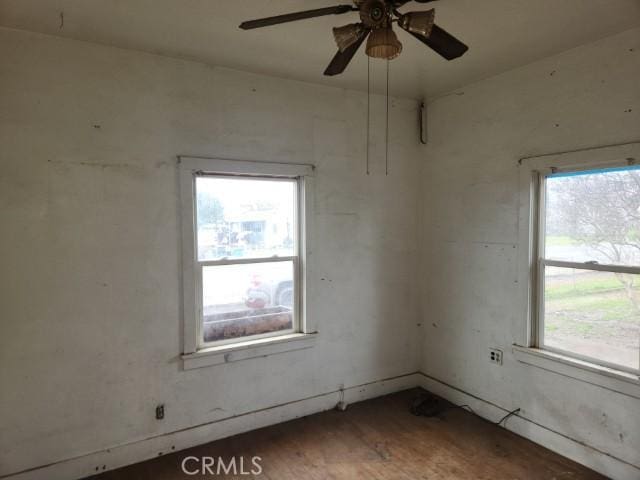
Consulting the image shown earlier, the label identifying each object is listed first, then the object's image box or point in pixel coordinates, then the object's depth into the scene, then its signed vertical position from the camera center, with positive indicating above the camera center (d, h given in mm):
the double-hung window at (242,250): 2893 -170
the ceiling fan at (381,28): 1709 +864
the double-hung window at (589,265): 2486 -257
